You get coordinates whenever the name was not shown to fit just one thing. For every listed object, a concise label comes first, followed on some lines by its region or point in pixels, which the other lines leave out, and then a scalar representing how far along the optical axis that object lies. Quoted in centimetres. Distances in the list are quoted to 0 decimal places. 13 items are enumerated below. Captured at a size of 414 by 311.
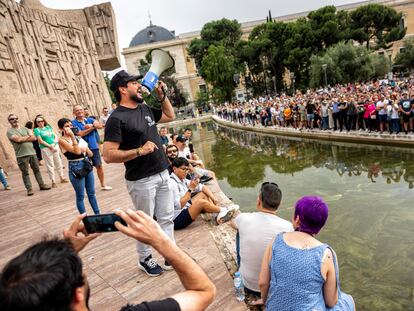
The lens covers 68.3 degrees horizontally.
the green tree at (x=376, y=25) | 4031
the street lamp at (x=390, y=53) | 3859
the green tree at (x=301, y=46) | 3734
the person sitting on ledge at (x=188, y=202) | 400
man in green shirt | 599
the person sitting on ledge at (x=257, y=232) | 245
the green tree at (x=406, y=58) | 3931
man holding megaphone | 247
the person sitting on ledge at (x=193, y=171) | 570
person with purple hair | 181
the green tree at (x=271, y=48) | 3884
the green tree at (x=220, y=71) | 3994
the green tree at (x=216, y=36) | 4766
